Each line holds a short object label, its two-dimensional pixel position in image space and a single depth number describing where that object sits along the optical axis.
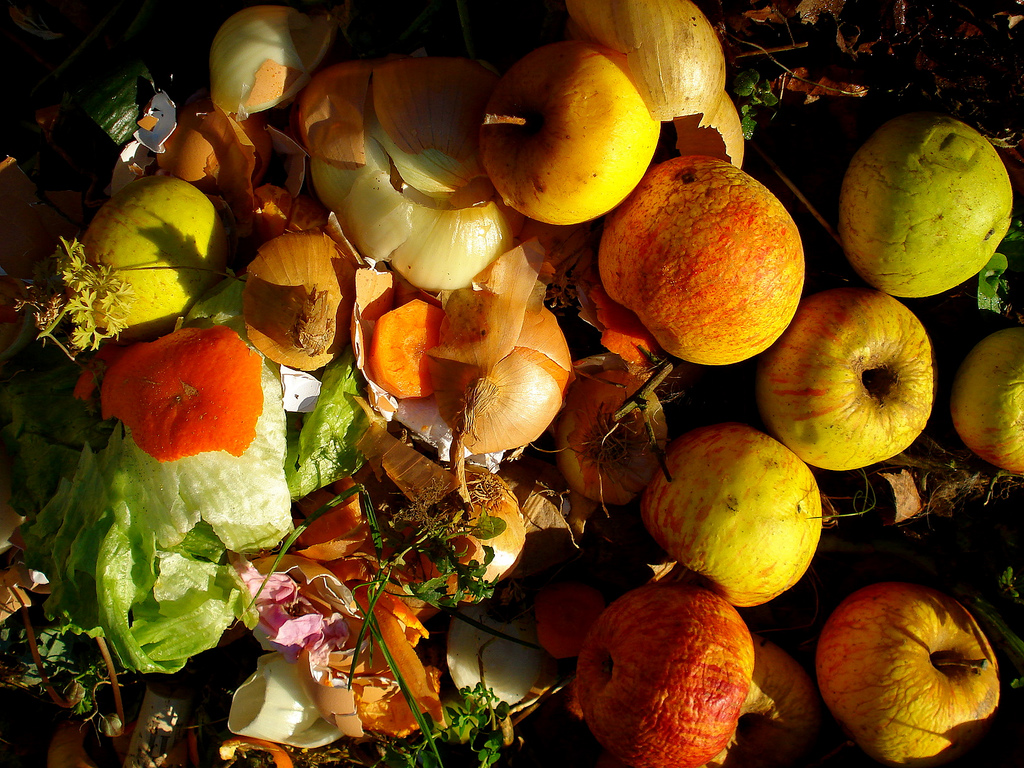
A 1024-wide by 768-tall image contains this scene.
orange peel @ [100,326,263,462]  0.28
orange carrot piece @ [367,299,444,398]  0.30
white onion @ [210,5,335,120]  0.29
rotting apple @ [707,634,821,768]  0.33
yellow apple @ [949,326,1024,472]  0.30
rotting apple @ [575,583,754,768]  0.29
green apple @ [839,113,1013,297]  0.28
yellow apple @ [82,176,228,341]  0.28
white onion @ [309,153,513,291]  0.30
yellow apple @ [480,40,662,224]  0.26
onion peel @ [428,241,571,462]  0.30
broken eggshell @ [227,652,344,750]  0.33
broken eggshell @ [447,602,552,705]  0.35
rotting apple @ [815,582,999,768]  0.31
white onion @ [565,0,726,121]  0.26
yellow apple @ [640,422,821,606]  0.30
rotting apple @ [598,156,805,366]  0.27
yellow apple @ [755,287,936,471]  0.29
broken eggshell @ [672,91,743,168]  0.28
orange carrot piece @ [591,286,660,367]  0.31
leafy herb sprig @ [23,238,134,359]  0.26
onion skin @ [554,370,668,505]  0.32
